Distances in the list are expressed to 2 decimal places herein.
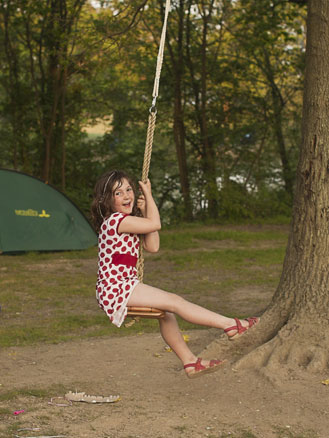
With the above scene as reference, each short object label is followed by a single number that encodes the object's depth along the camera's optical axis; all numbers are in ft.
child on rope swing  13.19
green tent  35.83
